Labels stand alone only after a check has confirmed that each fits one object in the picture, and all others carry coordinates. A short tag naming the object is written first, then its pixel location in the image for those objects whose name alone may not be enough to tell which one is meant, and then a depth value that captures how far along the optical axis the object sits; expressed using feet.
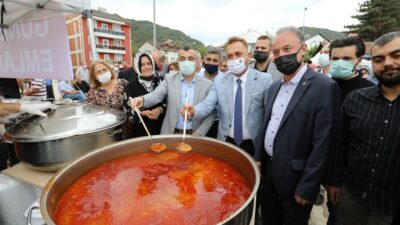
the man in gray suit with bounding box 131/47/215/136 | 9.34
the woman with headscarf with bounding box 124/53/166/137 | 10.02
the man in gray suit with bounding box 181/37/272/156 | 7.88
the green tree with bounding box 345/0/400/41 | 102.68
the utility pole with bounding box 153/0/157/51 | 48.65
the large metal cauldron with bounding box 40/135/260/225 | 3.63
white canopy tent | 8.84
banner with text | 8.39
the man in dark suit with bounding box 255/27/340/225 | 5.70
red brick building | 152.76
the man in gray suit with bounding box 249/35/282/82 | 12.32
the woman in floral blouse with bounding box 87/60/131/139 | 10.68
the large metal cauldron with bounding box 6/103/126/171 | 5.95
